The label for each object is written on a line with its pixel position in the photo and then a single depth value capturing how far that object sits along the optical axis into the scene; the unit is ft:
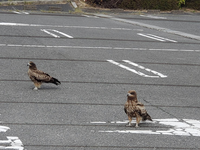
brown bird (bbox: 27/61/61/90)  61.98
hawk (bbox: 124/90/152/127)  46.53
